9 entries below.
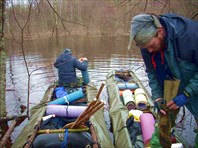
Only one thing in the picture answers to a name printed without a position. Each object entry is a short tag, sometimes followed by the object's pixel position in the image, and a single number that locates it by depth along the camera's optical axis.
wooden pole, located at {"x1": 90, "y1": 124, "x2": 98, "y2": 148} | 4.10
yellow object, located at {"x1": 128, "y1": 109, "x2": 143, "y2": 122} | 5.42
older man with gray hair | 2.61
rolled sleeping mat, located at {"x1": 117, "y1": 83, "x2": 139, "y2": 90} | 8.04
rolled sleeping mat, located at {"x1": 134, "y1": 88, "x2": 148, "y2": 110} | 6.29
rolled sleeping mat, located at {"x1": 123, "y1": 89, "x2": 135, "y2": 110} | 6.39
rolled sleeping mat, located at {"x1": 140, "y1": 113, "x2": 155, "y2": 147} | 4.54
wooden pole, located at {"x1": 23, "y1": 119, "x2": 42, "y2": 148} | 4.05
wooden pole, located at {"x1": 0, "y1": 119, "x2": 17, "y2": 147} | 4.12
